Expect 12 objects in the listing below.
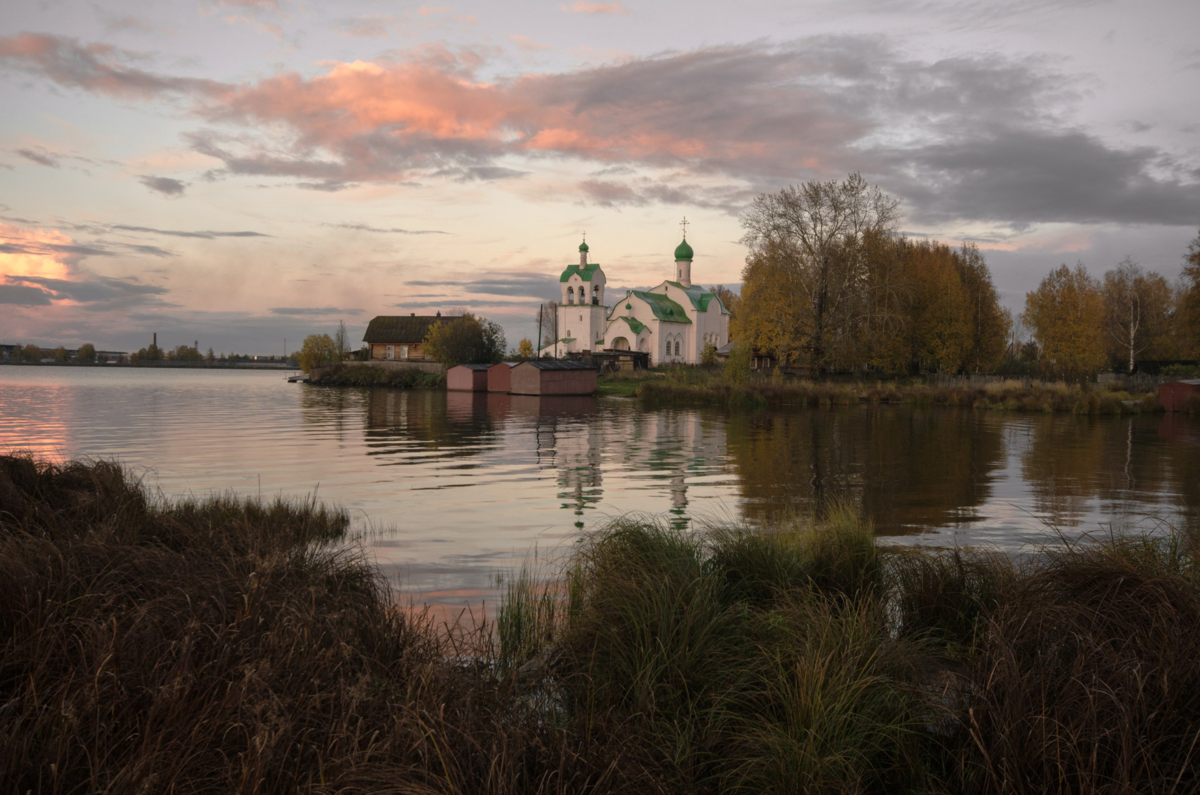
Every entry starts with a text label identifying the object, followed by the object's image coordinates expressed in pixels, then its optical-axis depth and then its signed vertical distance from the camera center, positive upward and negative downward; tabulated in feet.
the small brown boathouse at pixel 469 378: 207.00 -2.11
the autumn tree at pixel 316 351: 324.60 +7.40
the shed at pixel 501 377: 192.24 -1.77
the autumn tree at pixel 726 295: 420.77 +42.04
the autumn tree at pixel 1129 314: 247.91 +18.15
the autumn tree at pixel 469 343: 251.19 +8.44
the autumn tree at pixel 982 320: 206.08 +12.99
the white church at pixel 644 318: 295.89 +19.71
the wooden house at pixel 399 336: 337.31 +13.97
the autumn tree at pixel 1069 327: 185.88 +10.24
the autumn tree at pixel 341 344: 328.90 +10.50
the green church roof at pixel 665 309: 298.97 +23.04
